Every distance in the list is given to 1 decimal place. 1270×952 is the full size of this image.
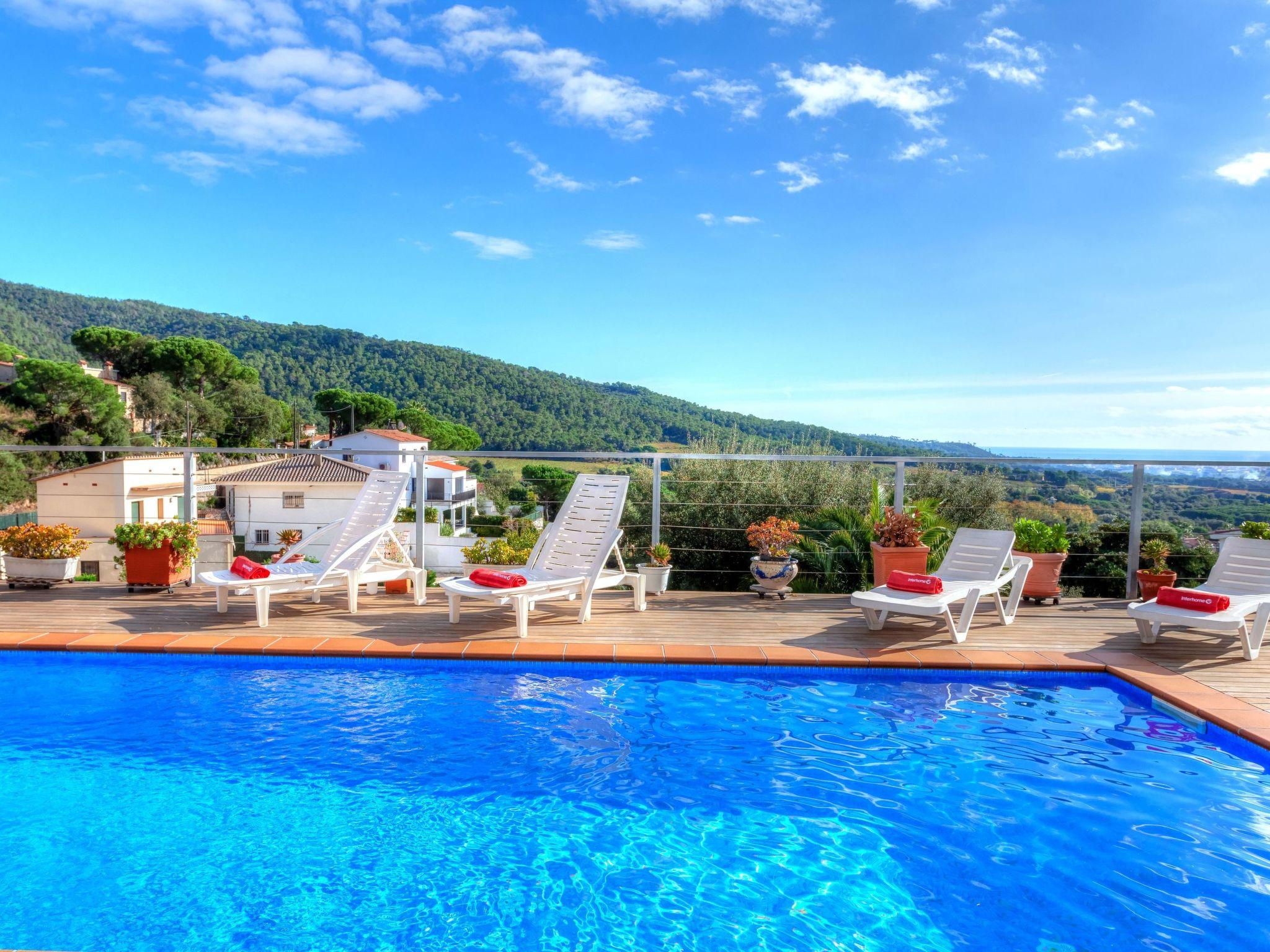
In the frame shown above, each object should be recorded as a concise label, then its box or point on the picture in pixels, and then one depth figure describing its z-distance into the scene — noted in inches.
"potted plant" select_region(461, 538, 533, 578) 290.8
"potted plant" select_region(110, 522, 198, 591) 260.8
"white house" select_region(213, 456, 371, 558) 1203.2
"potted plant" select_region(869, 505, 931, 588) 252.4
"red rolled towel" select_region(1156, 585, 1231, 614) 200.4
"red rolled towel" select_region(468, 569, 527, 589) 220.8
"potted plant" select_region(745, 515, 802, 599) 268.7
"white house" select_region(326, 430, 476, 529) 1856.5
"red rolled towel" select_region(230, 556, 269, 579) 229.6
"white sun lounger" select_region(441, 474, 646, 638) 221.3
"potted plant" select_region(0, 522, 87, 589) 269.6
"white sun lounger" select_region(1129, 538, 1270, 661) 198.5
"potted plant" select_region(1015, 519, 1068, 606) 267.4
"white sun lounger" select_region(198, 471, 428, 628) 227.3
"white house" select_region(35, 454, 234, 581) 1043.9
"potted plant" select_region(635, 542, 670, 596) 271.6
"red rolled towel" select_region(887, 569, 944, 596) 217.3
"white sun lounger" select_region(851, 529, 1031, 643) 214.1
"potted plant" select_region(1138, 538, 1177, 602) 257.4
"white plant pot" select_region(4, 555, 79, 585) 270.4
